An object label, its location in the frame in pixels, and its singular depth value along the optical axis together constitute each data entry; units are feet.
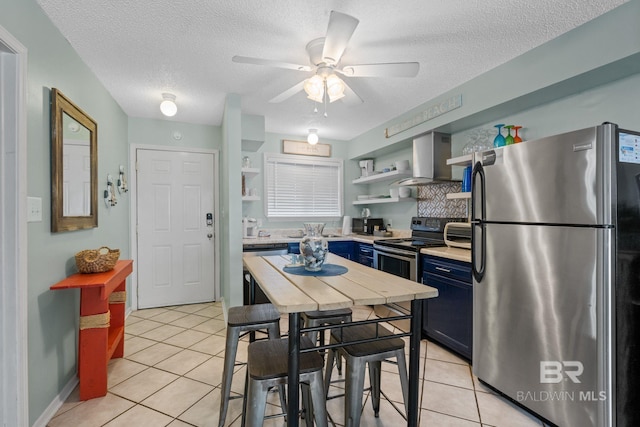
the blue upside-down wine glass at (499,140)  8.54
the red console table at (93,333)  6.54
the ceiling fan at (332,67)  5.60
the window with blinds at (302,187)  15.20
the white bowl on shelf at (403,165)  12.86
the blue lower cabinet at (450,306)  8.06
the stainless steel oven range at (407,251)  9.93
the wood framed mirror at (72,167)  6.39
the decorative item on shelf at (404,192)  13.23
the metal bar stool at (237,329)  5.53
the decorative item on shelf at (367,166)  15.84
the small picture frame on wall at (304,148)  15.40
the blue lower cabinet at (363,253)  13.02
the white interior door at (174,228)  13.00
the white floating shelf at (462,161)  9.12
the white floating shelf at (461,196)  9.18
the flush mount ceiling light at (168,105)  10.11
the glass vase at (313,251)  5.93
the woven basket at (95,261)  7.04
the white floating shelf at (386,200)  13.21
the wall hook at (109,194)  9.90
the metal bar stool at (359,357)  4.65
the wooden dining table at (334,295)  4.05
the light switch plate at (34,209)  5.47
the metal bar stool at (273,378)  4.24
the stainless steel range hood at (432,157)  11.02
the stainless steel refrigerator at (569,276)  4.96
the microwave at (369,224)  15.23
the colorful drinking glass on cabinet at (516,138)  8.45
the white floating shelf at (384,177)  13.02
